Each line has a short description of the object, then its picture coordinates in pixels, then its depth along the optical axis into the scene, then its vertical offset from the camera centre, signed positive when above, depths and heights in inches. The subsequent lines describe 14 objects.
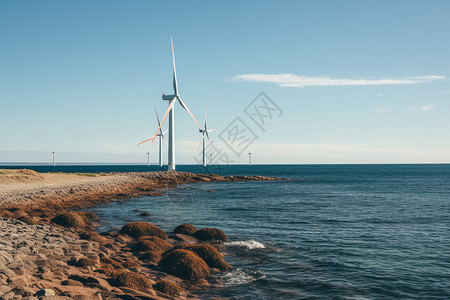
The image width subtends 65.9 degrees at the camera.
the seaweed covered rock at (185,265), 627.8 -197.1
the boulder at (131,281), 494.6 -176.7
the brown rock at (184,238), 918.3 -212.4
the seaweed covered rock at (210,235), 934.4 -207.5
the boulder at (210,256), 686.5 -193.8
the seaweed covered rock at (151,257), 703.7 -202.4
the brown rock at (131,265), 634.1 -198.0
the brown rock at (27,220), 949.8 -171.4
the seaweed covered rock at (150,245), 769.6 -195.7
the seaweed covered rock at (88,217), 1147.3 -200.5
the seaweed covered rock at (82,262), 559.8 -169.4
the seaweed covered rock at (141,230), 919.0 -192.6
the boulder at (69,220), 1016.9 -184.3
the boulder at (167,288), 521.3 -195.5
